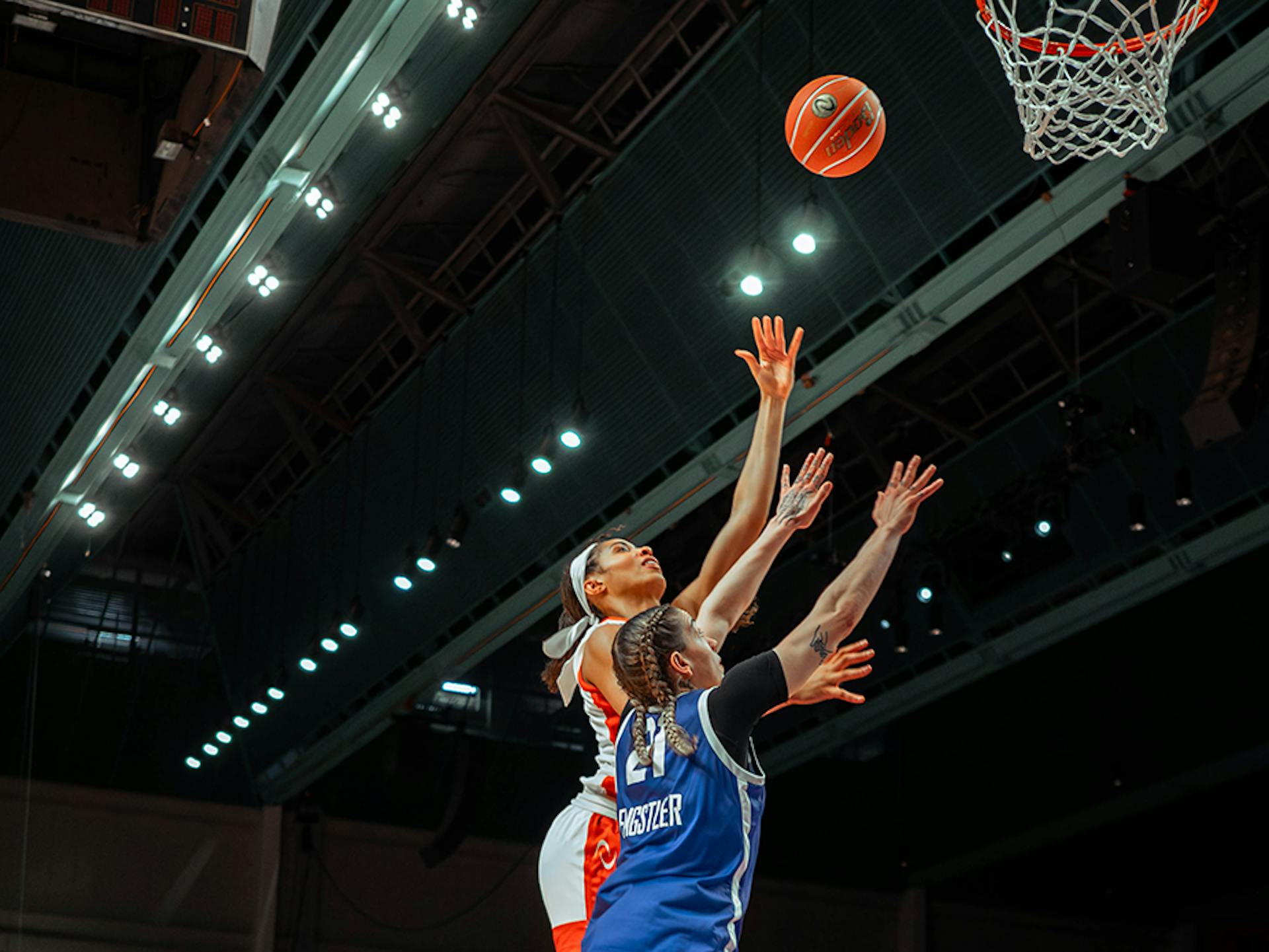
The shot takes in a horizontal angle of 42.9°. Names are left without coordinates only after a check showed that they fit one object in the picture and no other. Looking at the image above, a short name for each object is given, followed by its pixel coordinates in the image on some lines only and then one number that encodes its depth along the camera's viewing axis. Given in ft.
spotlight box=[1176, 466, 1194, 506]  46.57
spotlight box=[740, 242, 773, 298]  38.99
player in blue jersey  13.24
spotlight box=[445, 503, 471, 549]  50.83
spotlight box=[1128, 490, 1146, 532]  48.01
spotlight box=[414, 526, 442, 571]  51.93
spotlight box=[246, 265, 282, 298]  41.04
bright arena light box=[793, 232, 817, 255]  38.73
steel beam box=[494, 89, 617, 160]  45.96
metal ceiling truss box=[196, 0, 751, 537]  46.47
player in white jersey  16.37
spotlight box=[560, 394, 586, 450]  46.26
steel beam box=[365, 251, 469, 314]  52.16
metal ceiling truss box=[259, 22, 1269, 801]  35.99
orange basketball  27.66
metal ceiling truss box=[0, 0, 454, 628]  33.30
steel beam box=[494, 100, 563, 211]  47.57
